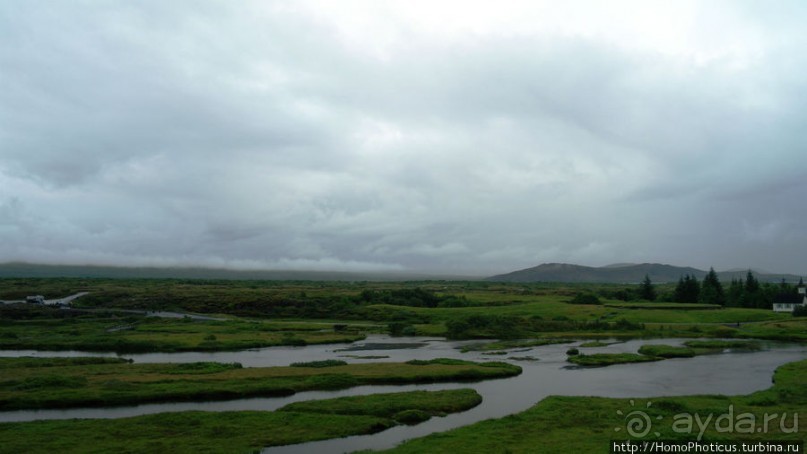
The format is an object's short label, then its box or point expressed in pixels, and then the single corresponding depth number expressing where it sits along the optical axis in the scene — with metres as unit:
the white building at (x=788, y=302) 113.38
